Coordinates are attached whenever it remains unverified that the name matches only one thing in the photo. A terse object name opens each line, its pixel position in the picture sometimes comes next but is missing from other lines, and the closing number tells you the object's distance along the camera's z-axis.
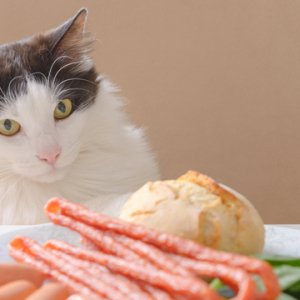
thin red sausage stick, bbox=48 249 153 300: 0.49
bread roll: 0.58
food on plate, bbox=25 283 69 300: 0.49
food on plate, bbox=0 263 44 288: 0.56
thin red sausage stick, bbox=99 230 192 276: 0.50
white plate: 0.61
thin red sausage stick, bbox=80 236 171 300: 0.49
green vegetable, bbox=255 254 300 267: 0.57
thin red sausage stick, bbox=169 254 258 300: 0.44
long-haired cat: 0.69
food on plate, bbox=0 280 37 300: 0.50
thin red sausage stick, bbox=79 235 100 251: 0.58
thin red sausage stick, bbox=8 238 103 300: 0.54
